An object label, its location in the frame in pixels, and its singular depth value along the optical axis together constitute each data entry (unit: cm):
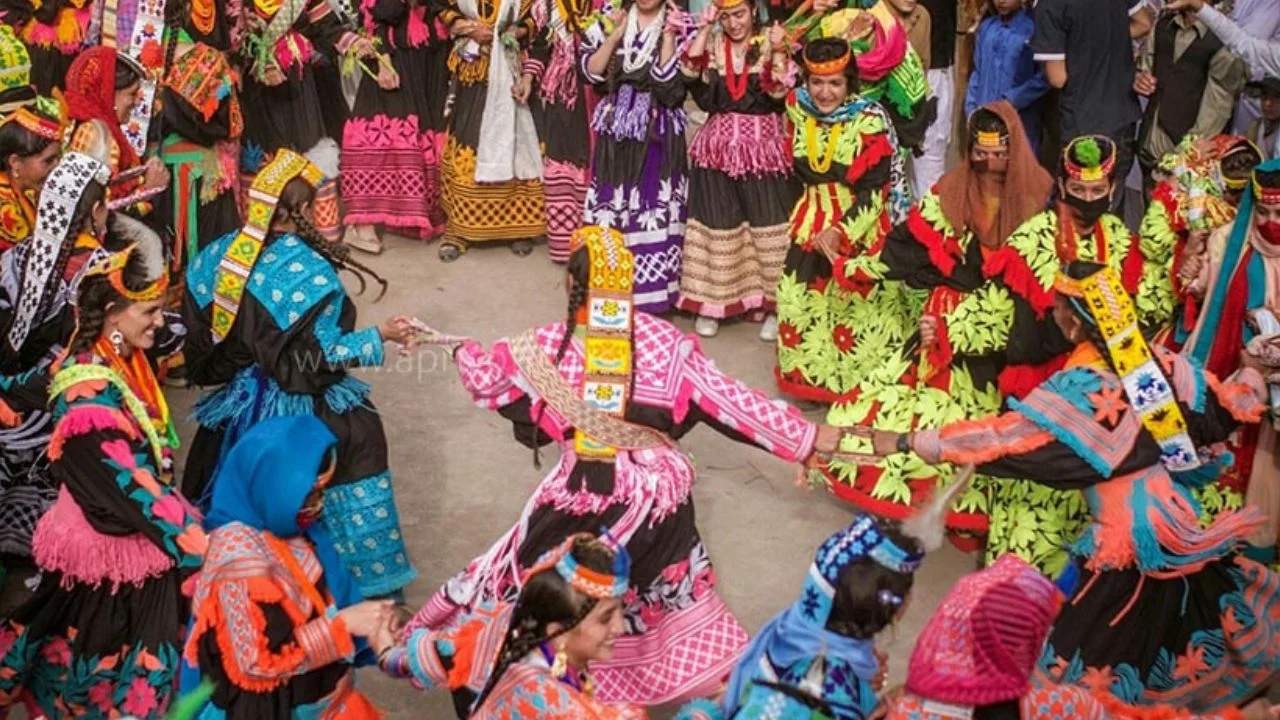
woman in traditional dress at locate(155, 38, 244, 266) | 794
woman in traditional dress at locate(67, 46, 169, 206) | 698
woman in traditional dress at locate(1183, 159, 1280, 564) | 581
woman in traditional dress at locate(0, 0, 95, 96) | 823
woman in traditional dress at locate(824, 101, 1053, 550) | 626
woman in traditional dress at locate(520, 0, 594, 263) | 906
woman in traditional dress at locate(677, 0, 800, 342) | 803
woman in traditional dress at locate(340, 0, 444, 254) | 934
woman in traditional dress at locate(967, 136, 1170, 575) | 584
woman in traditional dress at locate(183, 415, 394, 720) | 433
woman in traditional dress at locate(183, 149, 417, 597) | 568
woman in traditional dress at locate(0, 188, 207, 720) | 488
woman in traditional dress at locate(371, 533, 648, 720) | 381
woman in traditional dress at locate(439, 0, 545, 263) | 913
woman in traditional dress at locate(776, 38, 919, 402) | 739
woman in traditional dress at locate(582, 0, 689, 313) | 826
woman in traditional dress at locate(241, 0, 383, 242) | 899
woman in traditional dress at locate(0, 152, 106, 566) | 585
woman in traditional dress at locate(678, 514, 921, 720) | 370
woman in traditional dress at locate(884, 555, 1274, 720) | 365
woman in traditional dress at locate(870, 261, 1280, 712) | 491
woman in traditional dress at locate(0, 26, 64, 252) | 631
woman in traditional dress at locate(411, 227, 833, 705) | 492
